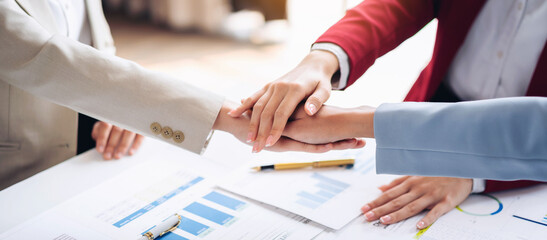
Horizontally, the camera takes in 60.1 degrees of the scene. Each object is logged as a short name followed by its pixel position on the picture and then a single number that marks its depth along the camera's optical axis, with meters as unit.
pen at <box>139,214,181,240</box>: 0.91
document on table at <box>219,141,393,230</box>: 1.00
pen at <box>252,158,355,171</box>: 1.17
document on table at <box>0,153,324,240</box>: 0.94
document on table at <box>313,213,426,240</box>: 0.93
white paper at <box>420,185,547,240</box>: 0.92
